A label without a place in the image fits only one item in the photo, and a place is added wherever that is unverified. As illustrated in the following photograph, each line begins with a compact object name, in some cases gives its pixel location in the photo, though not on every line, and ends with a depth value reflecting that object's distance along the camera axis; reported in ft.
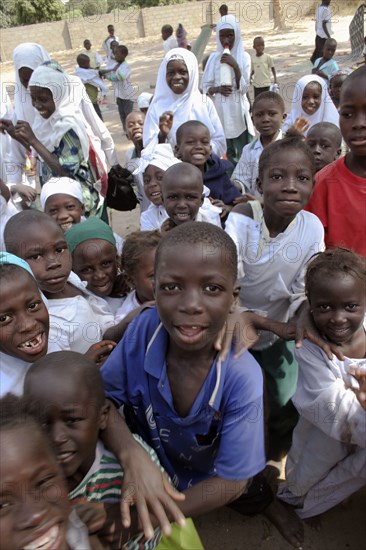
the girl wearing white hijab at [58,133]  9.34
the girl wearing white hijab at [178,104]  11.63
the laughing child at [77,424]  3.57
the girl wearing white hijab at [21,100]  11.00
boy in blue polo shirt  3.77
